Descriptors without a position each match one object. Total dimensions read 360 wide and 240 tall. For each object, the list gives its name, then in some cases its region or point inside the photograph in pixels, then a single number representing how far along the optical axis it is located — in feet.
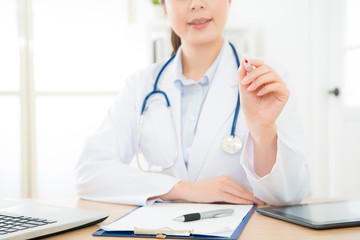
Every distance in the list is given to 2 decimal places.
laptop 2.11
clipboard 2.15
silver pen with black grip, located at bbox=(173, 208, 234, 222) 2.42
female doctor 3.16
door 8.61
